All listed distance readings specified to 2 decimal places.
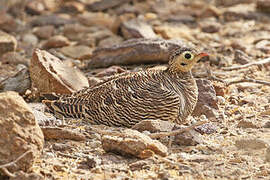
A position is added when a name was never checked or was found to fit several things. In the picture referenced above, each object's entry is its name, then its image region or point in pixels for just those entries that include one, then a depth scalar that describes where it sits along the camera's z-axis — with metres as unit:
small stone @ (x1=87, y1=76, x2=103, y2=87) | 13.61
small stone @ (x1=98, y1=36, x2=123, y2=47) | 19.37
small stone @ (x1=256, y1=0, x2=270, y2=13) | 23.81
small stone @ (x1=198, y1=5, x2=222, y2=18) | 24.02
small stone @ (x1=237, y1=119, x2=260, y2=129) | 10.79
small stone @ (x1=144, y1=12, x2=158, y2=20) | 23.60
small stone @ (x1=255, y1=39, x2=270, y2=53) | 18.13
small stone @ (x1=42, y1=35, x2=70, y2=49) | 19.48
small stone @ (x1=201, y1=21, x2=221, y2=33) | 21.66
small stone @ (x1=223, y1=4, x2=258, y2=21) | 23.58
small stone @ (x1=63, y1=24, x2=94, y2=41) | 21.30
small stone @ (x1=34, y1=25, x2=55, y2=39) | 21.08
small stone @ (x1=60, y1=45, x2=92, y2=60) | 18.19
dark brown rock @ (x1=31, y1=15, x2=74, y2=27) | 22.80
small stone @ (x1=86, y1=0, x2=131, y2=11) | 25.27
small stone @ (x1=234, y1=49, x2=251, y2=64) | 16.45
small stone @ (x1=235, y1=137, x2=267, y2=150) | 9.47
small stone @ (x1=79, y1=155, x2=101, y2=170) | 8.70
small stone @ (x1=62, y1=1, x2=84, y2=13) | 25.19
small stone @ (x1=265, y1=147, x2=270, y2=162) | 8.97
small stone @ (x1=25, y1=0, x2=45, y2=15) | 24.69
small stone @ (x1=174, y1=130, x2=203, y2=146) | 9.66
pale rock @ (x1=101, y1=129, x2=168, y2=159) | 8.79
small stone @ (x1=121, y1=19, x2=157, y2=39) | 18.83
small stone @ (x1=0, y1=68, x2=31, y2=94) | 12.81
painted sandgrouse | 10.44
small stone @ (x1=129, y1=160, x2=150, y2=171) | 8.62
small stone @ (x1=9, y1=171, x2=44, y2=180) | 7.79
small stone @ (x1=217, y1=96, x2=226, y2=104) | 12.70
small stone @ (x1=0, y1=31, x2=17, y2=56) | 17.92
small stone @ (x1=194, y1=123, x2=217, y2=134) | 10.51
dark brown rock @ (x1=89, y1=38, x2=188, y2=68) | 15.86
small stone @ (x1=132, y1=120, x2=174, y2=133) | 9.80
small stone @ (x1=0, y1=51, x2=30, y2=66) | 17.08
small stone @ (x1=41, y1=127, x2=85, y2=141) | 9.82
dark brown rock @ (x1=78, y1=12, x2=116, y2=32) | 22.46
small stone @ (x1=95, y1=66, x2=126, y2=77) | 14.74
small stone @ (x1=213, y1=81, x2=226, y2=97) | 13.09
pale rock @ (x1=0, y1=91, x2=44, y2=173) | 7.93
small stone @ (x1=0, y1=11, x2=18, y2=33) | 21.95
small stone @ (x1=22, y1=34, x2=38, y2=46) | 20.47
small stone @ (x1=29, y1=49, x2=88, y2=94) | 12.31
